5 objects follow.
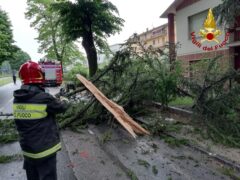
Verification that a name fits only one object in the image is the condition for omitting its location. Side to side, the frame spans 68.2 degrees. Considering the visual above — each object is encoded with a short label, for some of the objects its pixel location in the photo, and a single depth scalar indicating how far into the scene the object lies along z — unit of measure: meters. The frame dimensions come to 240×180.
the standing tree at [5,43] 18.42
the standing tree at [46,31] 24.34
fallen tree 5.42
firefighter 2.02
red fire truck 19.12
